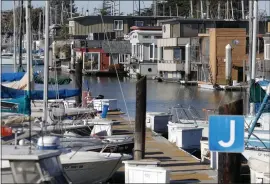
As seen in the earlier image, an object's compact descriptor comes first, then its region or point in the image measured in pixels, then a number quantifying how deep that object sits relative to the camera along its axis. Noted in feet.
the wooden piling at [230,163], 59.31
